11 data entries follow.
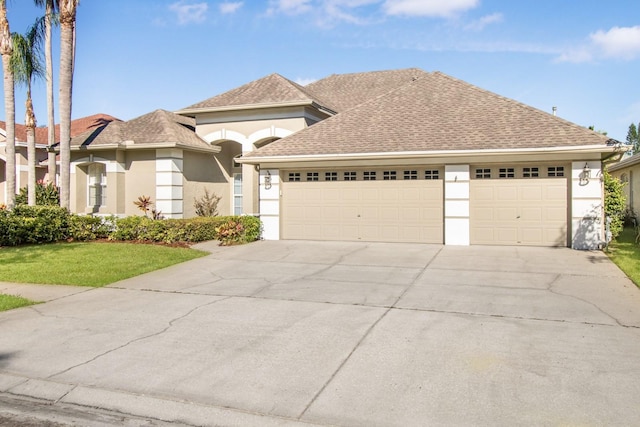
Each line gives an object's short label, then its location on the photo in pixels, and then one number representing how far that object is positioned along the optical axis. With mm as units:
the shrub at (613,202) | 14422
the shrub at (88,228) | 16625
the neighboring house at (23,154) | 25953
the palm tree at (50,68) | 20344
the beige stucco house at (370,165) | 14422
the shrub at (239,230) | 15812
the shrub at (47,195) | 21656
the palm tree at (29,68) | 18719
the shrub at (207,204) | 20359
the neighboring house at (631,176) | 22125
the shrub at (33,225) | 15047
